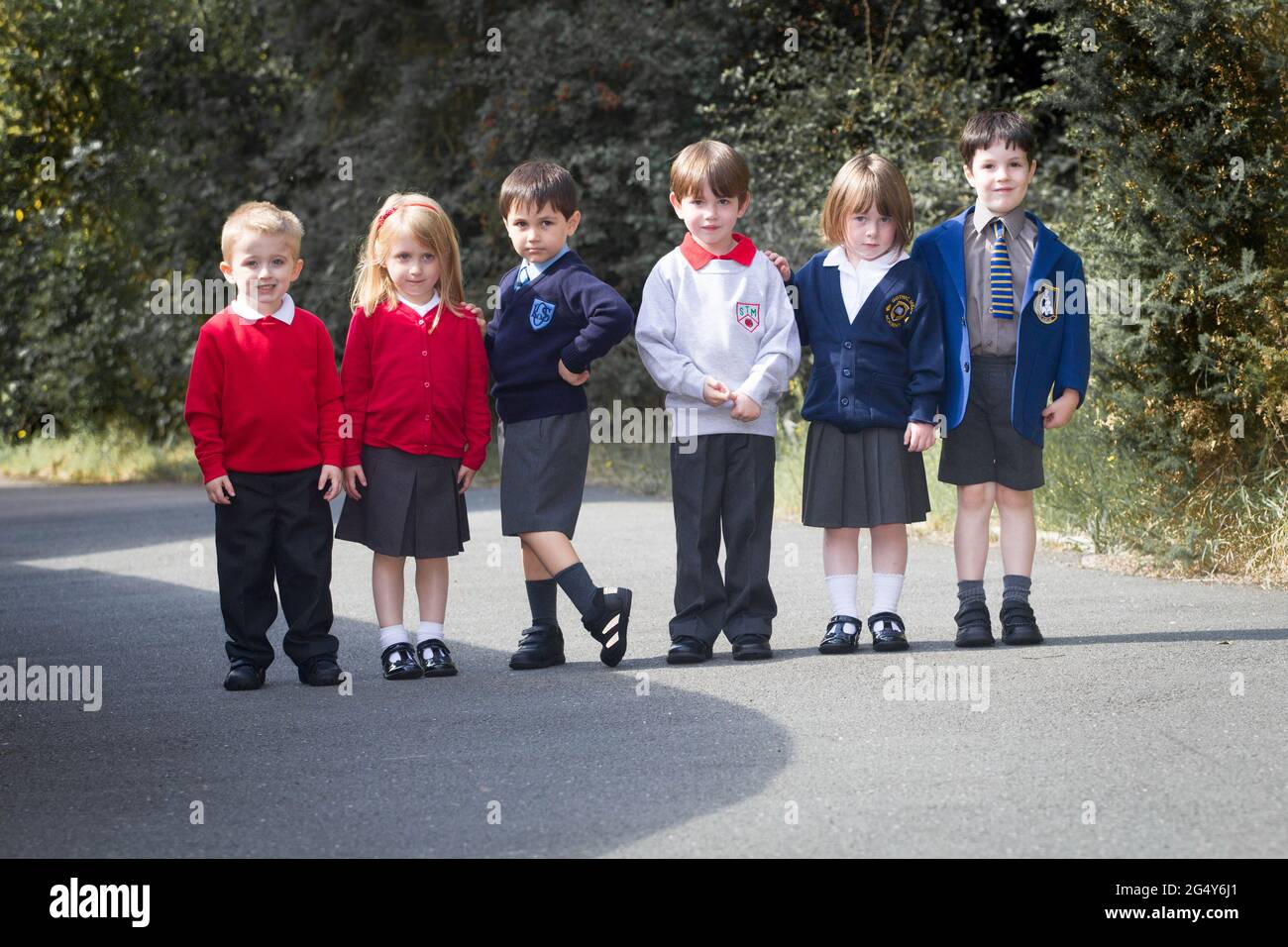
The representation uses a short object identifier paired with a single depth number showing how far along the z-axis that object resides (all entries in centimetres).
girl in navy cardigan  654
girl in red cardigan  626
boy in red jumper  613
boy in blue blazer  663
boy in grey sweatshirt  646
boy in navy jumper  635
